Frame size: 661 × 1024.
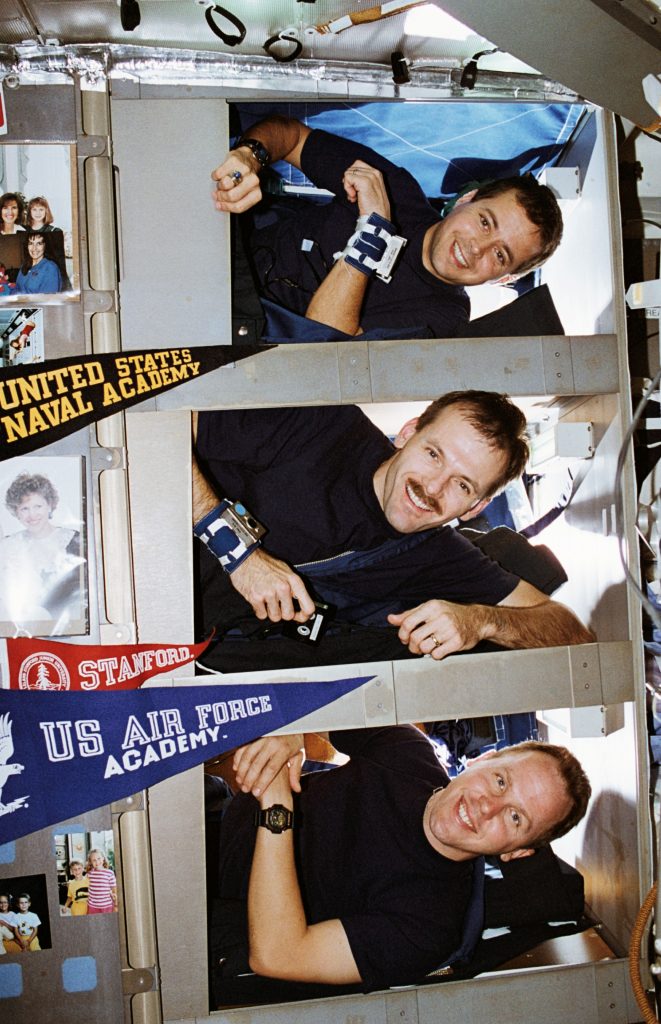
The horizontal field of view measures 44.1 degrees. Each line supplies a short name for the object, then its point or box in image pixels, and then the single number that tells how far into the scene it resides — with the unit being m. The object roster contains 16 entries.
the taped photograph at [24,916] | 2.22
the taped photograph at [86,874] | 2.22
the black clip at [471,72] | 2.53
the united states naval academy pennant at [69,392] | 2.23
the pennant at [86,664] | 2.19
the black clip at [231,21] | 2.35
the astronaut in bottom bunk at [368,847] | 2.35
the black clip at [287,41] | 2.46
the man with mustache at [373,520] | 2.36
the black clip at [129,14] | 2.30
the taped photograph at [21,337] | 2.27
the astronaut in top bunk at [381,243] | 2.48
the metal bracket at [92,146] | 2.29
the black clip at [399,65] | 2.51
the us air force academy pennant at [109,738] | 2.19
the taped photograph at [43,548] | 2.21
